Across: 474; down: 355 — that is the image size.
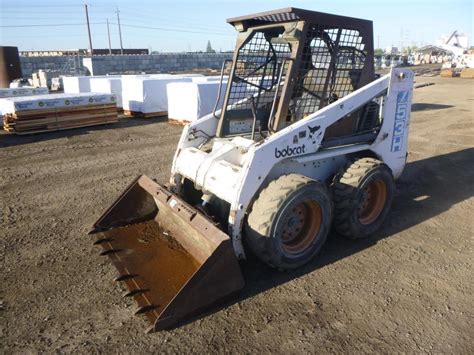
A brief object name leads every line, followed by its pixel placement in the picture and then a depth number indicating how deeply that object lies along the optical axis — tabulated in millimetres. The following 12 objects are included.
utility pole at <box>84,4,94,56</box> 40588
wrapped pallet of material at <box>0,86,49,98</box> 14248
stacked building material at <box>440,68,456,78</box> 33062
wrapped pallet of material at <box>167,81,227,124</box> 11961
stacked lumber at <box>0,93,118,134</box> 11016
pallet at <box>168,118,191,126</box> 12512
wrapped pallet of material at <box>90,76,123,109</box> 15047
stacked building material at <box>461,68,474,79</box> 32500
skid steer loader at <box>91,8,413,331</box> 3506
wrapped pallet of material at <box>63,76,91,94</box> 16234
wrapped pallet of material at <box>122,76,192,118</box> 13531
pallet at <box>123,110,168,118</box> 13835
